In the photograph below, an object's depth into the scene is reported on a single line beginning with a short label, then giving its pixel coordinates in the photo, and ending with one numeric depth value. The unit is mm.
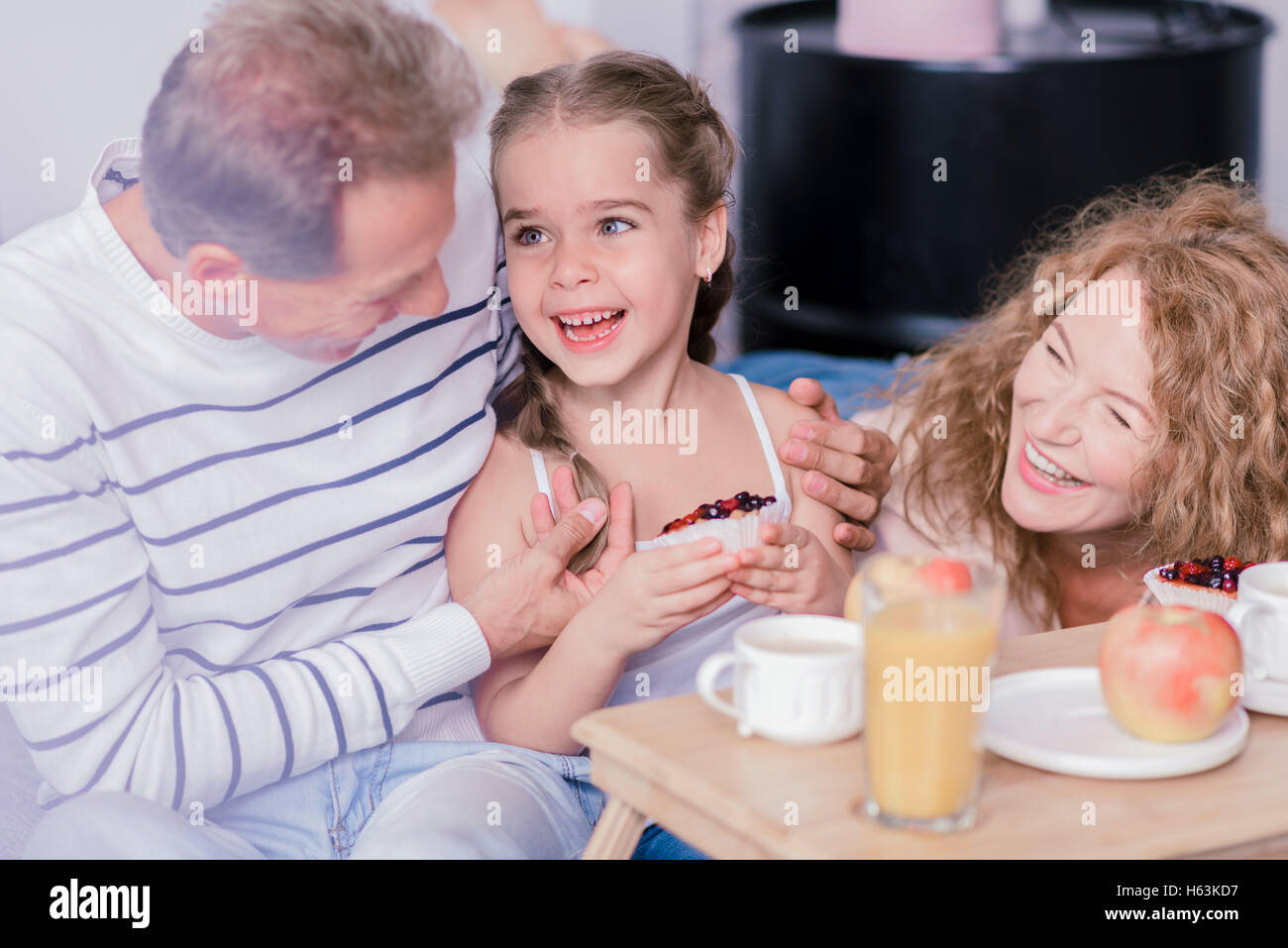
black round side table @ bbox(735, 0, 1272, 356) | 2271
